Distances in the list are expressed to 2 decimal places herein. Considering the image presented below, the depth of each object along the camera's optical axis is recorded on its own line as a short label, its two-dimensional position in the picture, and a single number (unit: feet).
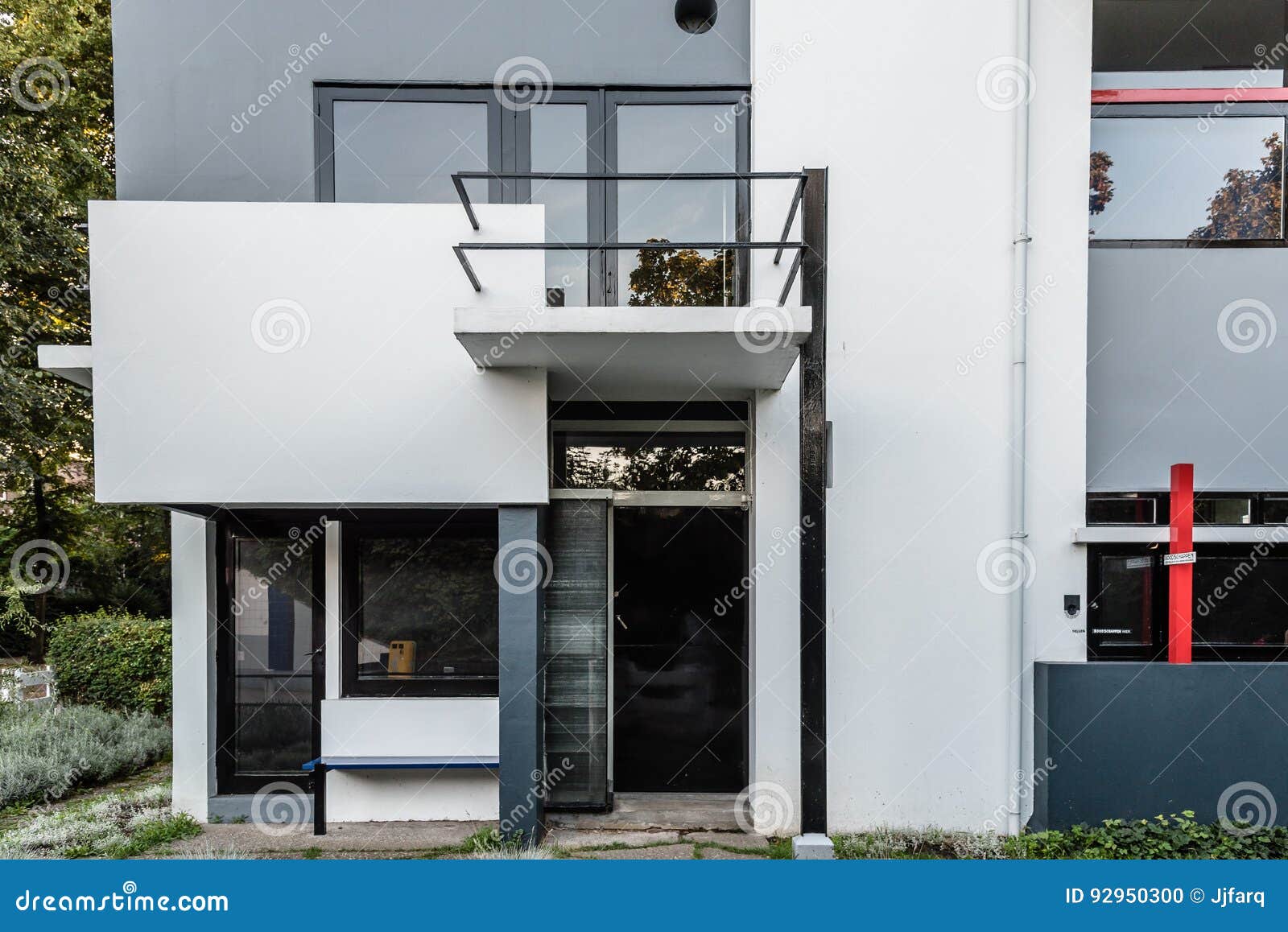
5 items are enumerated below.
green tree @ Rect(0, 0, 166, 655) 28.19
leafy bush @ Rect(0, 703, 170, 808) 20.25
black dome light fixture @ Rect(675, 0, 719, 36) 18.63
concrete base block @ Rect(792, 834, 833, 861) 15.19
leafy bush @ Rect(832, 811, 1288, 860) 15.90
